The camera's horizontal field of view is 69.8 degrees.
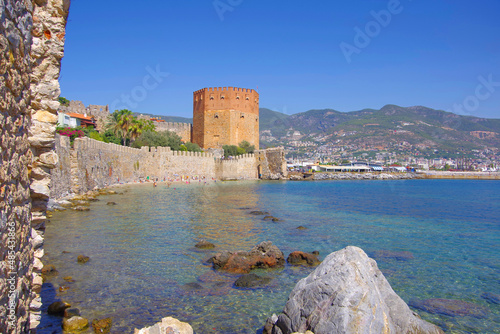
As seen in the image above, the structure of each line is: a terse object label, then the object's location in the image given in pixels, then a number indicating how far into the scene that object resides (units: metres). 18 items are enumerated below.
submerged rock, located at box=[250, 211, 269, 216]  15.12
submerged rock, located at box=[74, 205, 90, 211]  13.45
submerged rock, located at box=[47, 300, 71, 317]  4.88
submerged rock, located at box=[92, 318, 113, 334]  4.51
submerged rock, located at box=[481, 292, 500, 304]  5.94
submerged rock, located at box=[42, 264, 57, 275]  6.34
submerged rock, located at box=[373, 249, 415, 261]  8.66
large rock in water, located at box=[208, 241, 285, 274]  7.26
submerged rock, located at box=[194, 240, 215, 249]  8.94
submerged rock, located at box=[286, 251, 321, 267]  7.68
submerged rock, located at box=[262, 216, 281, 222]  13.69
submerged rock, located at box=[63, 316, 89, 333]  4.46
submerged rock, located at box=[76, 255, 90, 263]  7.25
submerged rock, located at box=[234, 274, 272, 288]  6.38
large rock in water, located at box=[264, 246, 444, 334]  3.87
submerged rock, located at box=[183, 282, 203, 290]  6.19
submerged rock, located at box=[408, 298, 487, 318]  5.43
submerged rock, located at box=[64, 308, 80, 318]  4.75
